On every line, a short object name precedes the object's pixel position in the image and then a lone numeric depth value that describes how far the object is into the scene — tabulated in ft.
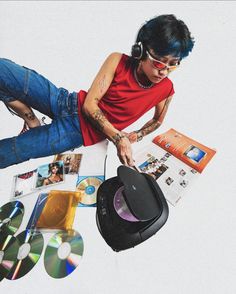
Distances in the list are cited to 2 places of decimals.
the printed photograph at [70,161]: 2.97
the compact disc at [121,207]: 1.90
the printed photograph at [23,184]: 2.82
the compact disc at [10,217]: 2.44
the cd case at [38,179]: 2.83
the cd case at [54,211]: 2.32
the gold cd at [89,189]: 2.56
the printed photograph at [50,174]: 2.86
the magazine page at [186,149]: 2.89
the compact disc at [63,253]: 2.05
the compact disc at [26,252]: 2.10
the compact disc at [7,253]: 2.13
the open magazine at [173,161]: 2.64
